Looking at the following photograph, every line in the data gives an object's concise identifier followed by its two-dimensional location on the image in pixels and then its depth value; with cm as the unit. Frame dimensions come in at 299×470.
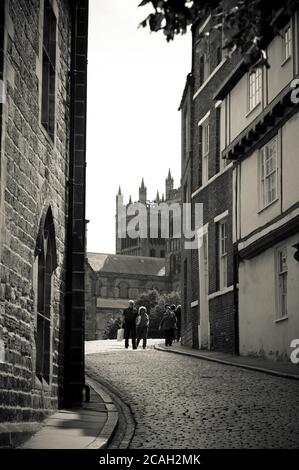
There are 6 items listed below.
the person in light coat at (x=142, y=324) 3097
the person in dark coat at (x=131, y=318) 3028
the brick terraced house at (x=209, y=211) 2776
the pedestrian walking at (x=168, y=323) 3166
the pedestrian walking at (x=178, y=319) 3774
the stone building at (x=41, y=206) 1033
